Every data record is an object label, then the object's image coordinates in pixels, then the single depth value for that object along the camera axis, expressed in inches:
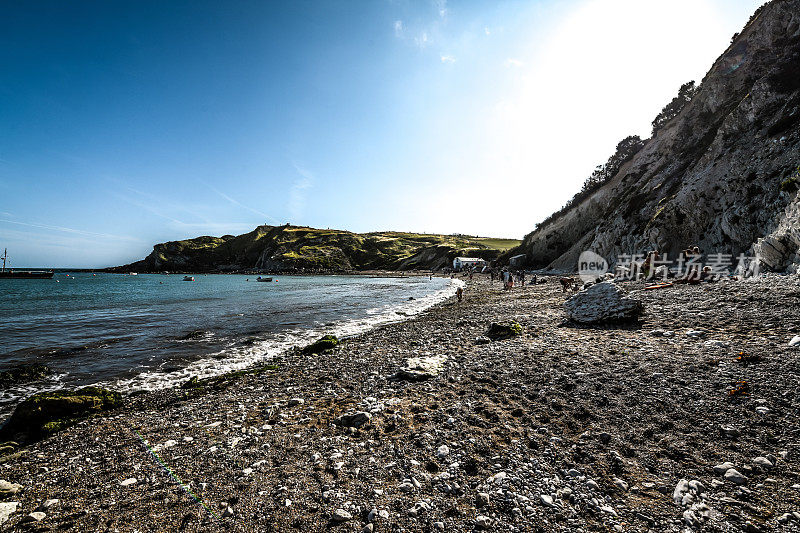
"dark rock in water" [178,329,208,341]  855.1
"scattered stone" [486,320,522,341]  651.5
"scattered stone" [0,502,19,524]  214.5
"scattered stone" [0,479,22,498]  241.4
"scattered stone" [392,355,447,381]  445.2
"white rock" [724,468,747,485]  201.2
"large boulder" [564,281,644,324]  639.1
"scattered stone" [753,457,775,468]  211.7
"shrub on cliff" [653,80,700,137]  2524.6
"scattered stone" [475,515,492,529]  185.4
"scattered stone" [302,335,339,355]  681.6
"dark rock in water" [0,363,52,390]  535.7
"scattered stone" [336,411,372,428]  324.8
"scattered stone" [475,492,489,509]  202.7
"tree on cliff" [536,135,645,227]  2978.8
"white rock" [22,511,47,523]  211.3
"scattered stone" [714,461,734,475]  212.1
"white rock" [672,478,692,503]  194.1
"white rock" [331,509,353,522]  195.9
